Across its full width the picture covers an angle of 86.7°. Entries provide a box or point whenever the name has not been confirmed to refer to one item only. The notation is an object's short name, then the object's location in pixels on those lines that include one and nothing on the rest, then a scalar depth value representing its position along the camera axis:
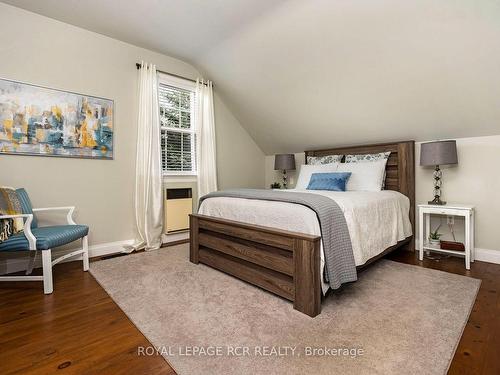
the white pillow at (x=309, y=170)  3.59
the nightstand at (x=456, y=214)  2.61
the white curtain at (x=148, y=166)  3.42
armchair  2.07
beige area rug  1.31
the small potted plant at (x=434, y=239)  2.99
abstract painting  2.61
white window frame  3.71
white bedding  1.95
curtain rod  3.43
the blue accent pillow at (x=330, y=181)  3.15
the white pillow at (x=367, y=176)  3.18
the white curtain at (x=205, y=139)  4.00
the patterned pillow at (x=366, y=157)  3.42
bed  1.76
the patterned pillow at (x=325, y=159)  3.85
